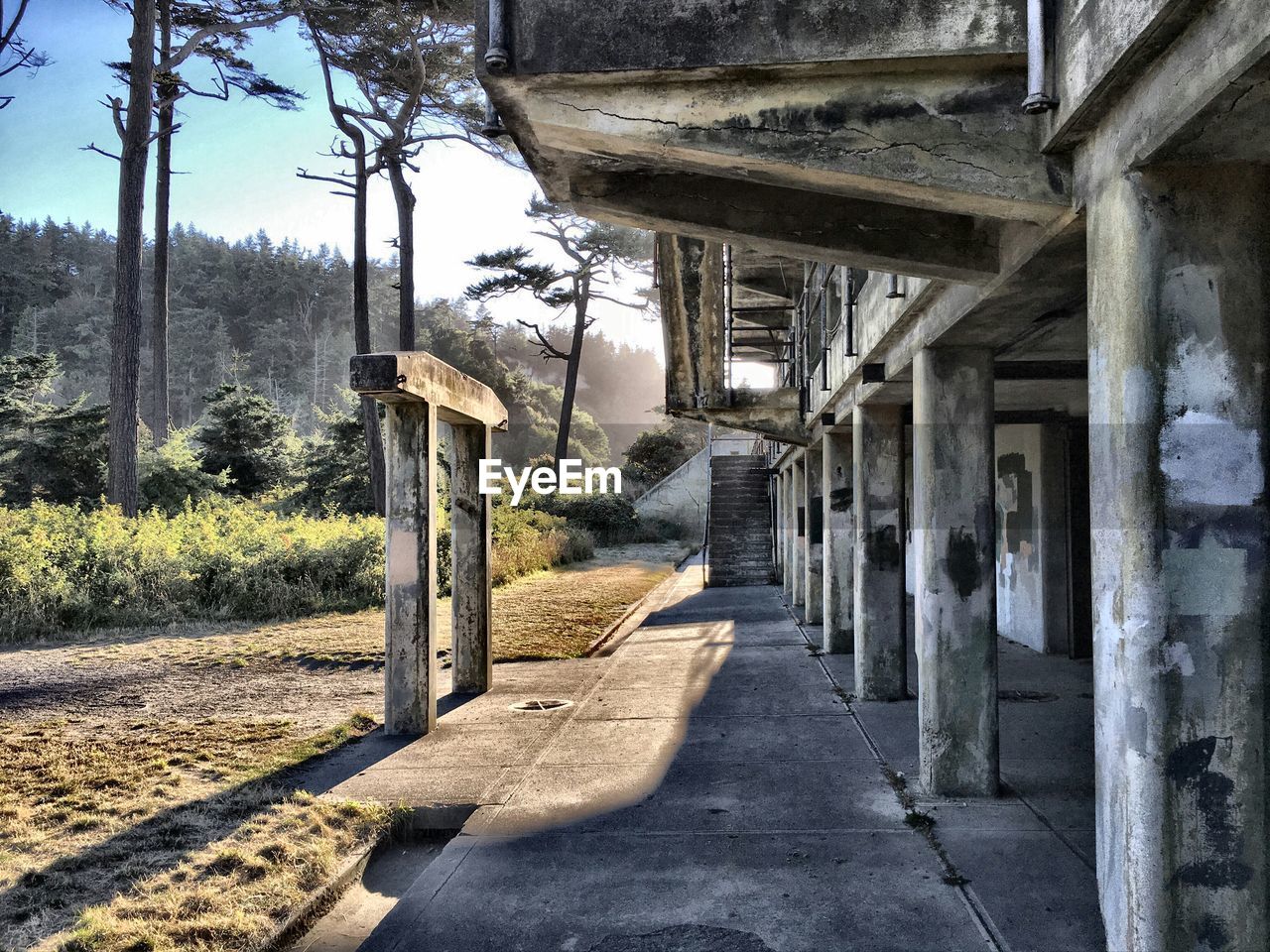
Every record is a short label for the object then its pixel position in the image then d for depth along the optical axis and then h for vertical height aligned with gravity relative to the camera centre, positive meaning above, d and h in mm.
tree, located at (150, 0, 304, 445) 21578 +10320
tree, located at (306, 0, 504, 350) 20156 +10046
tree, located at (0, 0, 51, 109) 18188 +9123
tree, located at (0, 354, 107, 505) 22047 +1370
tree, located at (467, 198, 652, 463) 31750 +8307
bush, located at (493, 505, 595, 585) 19516 -1006
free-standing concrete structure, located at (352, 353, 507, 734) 6953 -376
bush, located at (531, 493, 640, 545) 29109 -428
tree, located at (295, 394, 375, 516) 25812 +921
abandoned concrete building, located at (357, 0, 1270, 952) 2727 +975
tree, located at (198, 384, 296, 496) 25688 +1840
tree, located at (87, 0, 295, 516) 17500 +5563
